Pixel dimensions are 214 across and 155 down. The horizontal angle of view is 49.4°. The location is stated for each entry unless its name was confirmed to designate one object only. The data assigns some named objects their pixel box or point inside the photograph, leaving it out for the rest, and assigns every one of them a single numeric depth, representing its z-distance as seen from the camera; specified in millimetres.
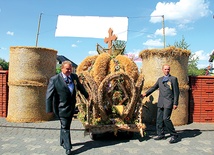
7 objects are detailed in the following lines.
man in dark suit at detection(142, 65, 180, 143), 5473
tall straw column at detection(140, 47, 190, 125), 6988
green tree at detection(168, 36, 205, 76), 33406
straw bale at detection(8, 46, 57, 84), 7090
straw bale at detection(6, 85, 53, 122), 7102
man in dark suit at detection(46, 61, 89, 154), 4621
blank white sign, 9461
